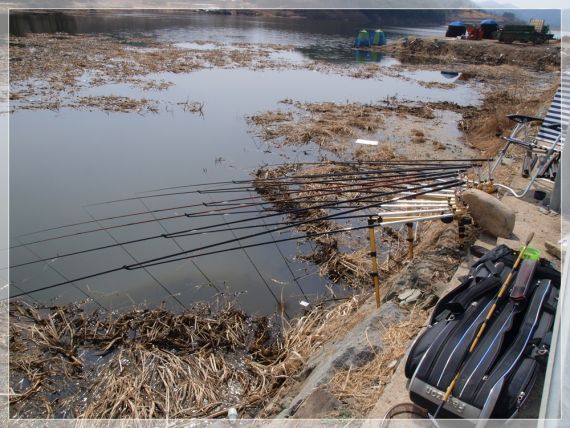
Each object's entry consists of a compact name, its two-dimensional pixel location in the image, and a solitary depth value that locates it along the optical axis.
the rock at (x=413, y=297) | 4.18
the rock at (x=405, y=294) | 4.27
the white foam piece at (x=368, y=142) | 10.77
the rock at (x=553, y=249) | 4.35
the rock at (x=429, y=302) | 4.00
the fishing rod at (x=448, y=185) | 5.14
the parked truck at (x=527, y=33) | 30.23
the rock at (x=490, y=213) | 4.71
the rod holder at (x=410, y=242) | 4.93
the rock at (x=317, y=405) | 3.05
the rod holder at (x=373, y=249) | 3.85
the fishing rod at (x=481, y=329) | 2.47
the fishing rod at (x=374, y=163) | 6.33
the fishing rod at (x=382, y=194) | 4.92
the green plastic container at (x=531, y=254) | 3.55
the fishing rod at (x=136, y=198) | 7.42
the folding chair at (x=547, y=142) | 5.68
